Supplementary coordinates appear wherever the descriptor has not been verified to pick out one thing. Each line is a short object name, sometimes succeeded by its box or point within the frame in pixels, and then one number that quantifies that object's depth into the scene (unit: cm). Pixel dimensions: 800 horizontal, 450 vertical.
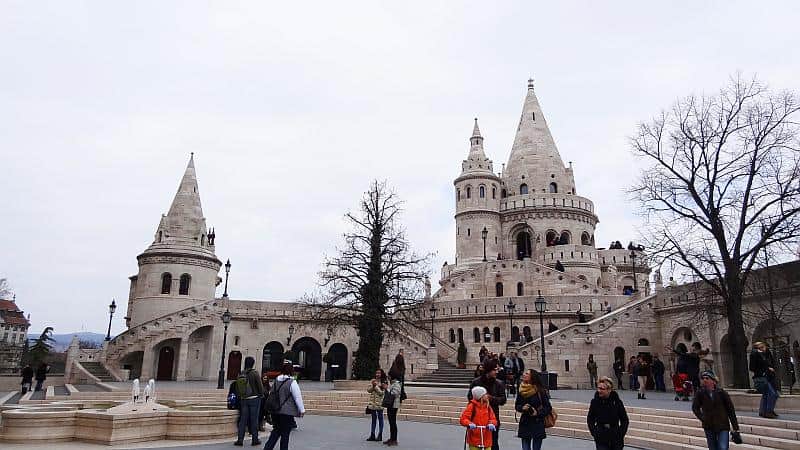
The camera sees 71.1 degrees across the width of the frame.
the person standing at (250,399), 1173
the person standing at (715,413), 852
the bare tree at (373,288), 2728
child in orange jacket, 803
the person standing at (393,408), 1212
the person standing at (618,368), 2559
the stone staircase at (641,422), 1159
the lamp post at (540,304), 2453
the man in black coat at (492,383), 954
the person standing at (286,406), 965
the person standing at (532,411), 858
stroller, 1916
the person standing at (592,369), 2644
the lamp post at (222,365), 2566
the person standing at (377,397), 1270
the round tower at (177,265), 3866
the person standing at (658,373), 2416
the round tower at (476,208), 5497
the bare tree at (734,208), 1788
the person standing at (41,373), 2638
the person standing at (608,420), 772
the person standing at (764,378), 1262
